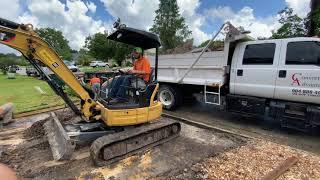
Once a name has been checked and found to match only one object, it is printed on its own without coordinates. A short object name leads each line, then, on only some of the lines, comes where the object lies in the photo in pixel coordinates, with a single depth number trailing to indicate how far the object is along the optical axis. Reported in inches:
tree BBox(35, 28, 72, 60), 1617.1
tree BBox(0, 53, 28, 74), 849.7
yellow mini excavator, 110.9
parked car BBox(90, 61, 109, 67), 1058.1
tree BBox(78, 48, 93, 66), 1377.4
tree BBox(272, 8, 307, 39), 289.0
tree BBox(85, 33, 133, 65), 989.0
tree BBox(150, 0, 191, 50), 1029.9
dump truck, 141.7
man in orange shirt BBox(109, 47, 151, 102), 131.6
